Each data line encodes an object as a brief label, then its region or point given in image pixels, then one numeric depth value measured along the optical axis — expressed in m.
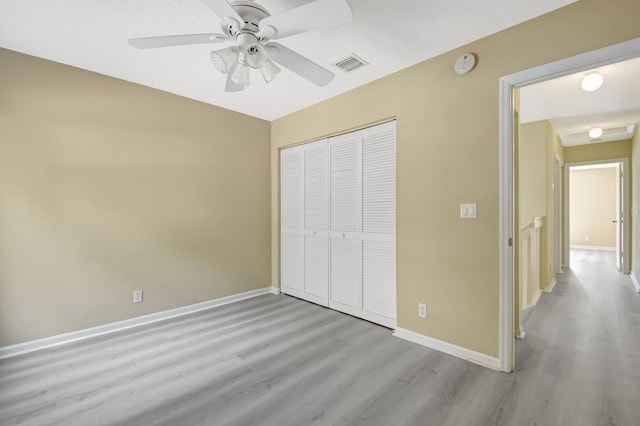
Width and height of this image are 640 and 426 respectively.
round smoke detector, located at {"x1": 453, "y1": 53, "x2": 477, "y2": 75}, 2.19
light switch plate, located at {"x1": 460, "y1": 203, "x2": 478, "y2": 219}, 2.23
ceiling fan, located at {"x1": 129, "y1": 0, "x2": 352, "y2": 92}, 1.38
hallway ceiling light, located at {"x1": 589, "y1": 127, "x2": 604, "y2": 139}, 4.57
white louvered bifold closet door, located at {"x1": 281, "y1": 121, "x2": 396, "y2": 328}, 2.90
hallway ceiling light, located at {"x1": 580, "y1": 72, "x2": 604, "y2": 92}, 2.63
